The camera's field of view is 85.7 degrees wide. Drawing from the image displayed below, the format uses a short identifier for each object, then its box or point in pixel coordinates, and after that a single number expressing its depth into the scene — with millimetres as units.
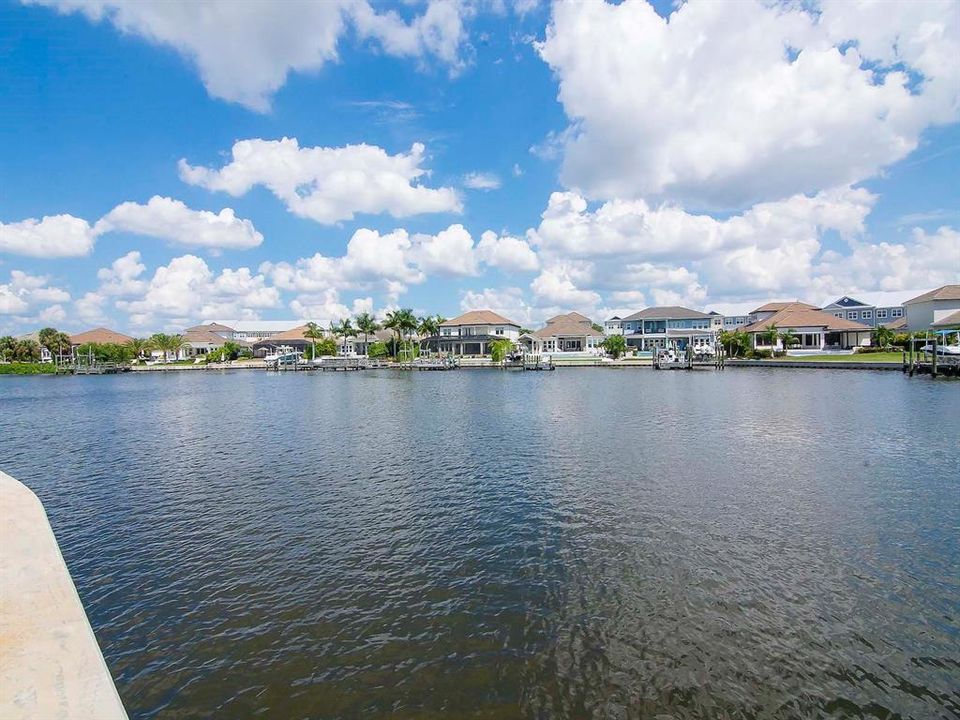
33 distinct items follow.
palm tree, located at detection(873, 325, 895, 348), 88750
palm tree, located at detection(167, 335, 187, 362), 130250
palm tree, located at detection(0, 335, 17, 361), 120812
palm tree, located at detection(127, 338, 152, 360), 130000
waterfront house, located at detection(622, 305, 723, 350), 120812
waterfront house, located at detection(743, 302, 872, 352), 96250
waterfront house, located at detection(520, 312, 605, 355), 119062
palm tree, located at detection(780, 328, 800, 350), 92988
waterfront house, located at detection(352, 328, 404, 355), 130625
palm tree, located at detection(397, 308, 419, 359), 111625
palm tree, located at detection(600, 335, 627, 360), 104062
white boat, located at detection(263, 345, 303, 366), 110625
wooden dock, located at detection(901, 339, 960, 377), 56044
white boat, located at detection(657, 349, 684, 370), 83188
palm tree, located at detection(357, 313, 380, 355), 117312
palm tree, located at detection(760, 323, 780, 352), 92250
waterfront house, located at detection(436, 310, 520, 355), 114500
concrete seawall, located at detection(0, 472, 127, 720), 5449
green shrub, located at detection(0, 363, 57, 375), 112044
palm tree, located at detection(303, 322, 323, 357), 125562
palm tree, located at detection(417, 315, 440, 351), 114688
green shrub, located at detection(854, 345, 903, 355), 87838
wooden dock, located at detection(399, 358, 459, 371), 95850
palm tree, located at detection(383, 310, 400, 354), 111688
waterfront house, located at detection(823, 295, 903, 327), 107438
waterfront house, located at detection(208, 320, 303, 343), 164625
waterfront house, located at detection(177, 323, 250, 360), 143500
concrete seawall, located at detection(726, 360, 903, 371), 65625
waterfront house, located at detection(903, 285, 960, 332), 90250
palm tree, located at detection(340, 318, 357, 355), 121250
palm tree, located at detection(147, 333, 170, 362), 128125
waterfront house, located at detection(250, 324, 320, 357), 139875
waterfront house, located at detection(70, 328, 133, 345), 140875
